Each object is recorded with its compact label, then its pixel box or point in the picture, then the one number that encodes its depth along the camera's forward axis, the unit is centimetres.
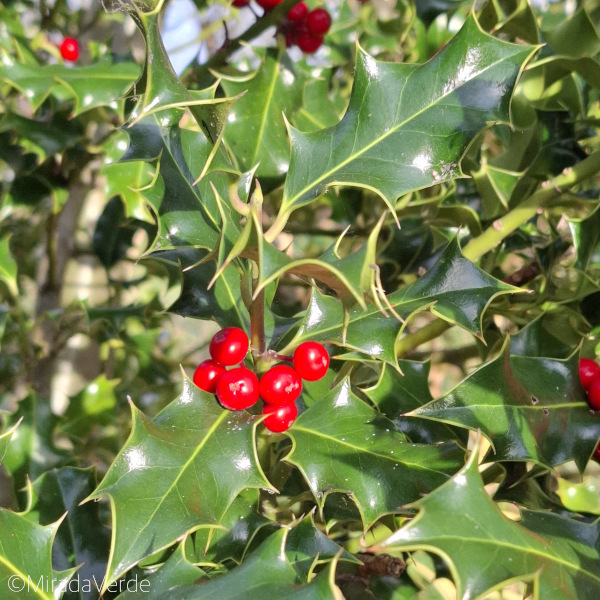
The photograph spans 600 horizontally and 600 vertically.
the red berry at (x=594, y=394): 28
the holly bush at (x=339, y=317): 25
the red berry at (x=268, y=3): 36
